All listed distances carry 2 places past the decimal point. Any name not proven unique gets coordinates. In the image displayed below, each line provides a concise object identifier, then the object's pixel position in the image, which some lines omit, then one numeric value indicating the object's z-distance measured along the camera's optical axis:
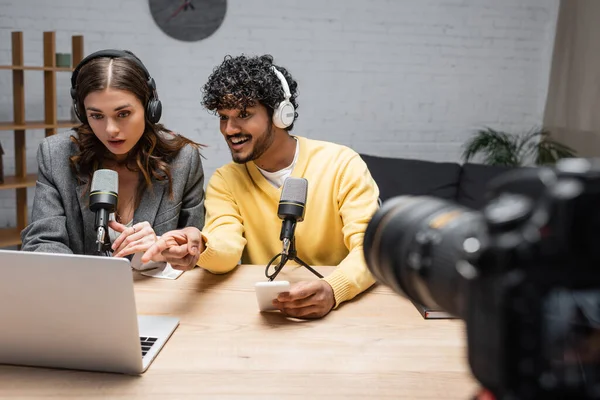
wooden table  1.03
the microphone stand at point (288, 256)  1.42
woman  1.67
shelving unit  3.22
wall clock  3.69
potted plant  3.82
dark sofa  3.32
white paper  1.56
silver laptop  0.98
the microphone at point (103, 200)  1.30
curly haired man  1.77
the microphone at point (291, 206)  1.41
